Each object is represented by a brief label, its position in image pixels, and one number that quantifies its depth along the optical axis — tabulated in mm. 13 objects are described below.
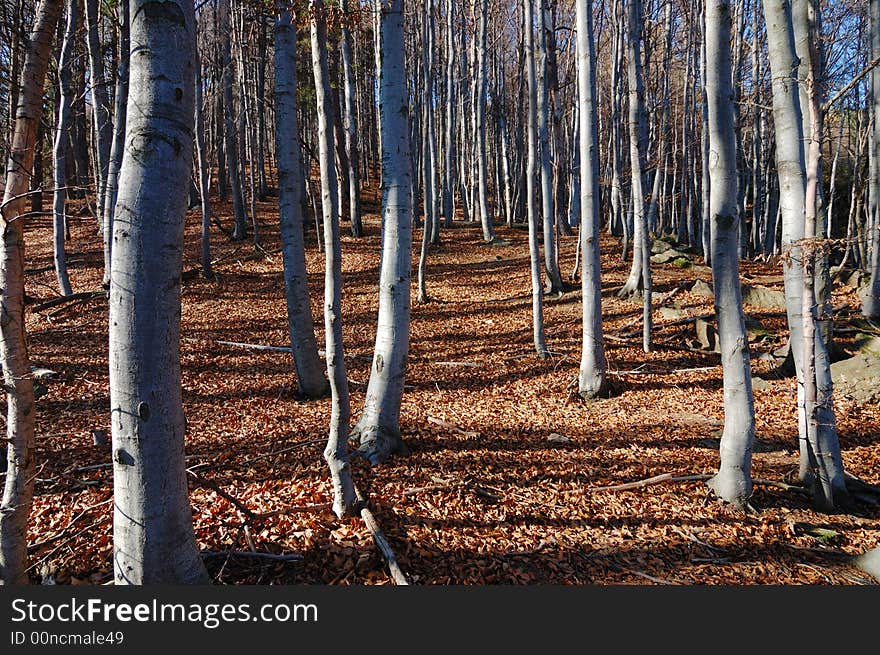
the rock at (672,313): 10773
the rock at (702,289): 12039
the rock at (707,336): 9562
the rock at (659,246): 16453
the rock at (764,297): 11539
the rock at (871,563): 3885
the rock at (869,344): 8430
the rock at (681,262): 15041
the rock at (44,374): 7316
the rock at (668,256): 15578
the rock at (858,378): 7230
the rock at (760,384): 8105
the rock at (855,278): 12285
